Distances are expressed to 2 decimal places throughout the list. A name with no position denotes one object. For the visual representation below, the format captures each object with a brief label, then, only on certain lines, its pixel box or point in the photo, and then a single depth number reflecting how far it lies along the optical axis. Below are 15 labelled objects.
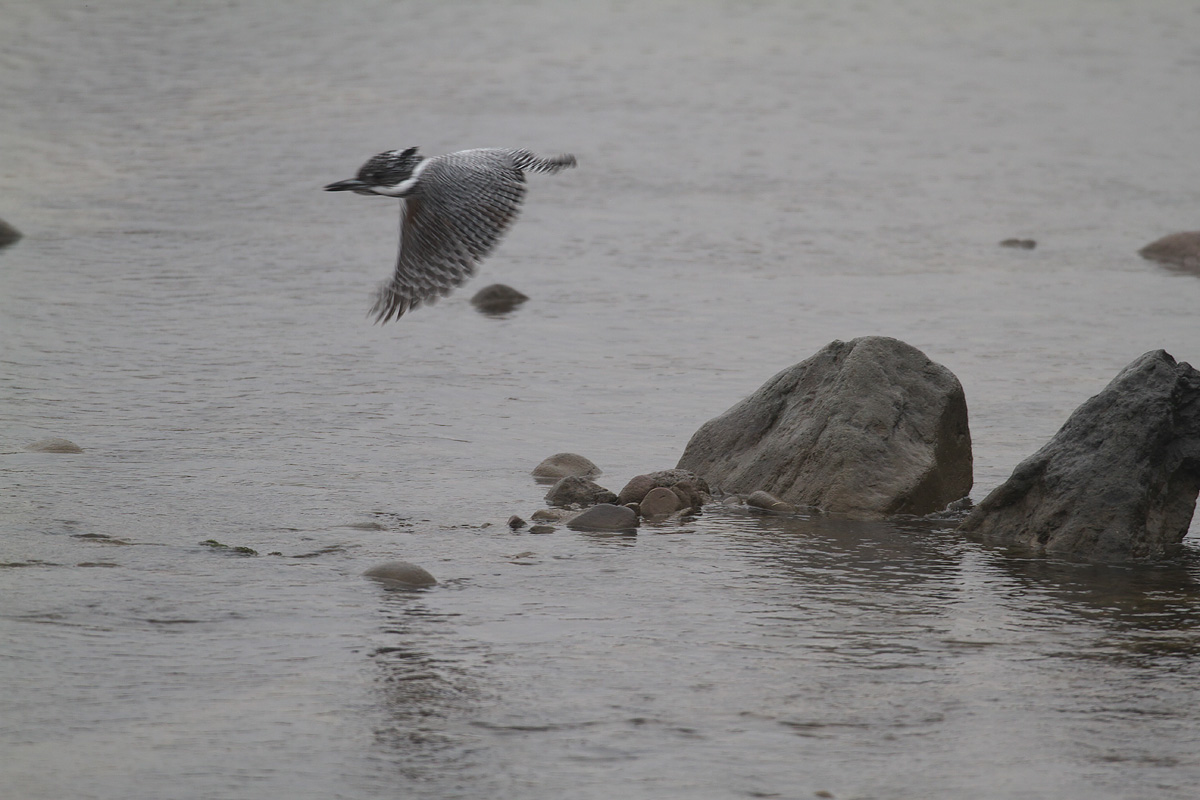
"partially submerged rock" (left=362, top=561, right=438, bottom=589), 12.93
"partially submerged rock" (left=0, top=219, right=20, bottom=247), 28.67
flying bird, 15.21
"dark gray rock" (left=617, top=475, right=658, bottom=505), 15.55
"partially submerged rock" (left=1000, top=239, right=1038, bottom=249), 29.98
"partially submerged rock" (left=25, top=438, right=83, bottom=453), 16.75
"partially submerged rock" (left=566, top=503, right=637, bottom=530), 14.91
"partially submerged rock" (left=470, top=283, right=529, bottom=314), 25.58
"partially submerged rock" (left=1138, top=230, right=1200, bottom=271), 28.73
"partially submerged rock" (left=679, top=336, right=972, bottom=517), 15.68
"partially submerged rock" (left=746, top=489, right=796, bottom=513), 15.64
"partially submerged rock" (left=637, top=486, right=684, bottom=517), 15.34
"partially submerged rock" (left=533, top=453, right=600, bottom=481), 16.56
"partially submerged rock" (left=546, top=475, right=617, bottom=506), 15.54
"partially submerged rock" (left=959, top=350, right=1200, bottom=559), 14.42
